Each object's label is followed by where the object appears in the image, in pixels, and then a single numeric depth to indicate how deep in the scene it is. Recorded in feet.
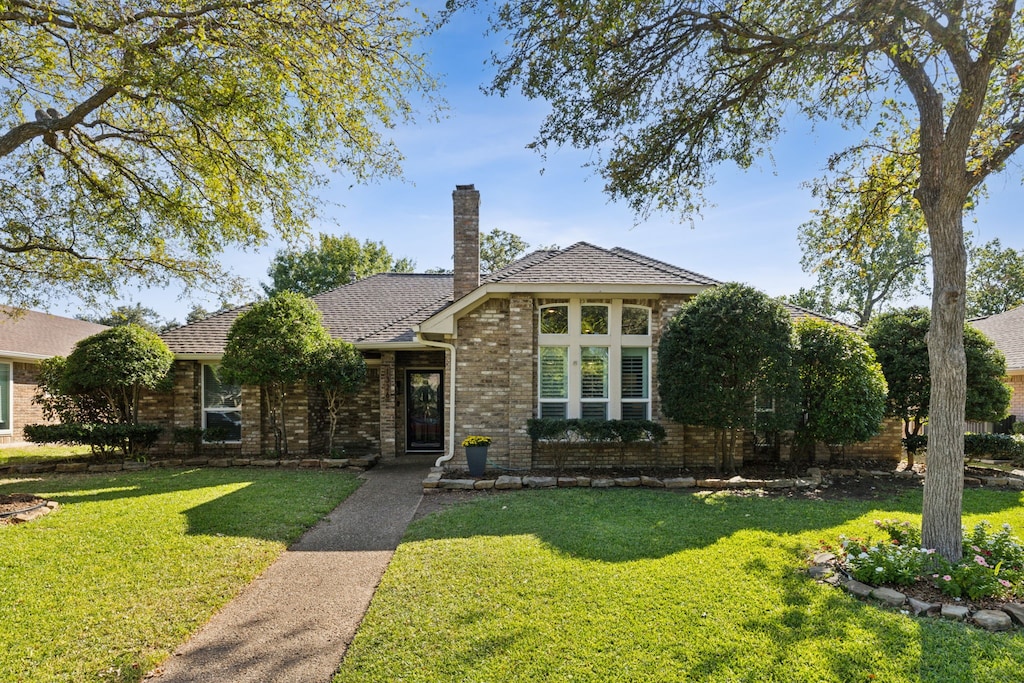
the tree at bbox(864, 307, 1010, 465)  35.19
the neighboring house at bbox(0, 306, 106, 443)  53.78
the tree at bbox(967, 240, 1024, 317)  99.09
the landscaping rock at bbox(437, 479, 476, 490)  29.37
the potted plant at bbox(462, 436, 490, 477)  31.73
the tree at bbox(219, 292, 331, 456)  36.91
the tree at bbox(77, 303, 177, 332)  169.62
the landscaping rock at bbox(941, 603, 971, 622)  13.53
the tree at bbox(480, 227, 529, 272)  103.24
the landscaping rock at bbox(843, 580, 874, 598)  14.97
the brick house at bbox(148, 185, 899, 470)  33.83
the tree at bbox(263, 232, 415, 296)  108.06
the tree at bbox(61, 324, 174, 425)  37.93
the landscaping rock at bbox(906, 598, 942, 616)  13.87
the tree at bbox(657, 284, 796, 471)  29.48
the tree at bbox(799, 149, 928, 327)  24.98
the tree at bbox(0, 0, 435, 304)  25.14
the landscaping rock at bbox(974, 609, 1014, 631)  13.12
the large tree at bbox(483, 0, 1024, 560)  16.34
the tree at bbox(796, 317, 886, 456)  30.27
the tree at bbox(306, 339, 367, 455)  38.45
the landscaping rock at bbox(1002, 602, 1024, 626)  13.41
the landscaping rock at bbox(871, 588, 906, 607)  14.38
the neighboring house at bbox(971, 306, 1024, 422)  53.26
